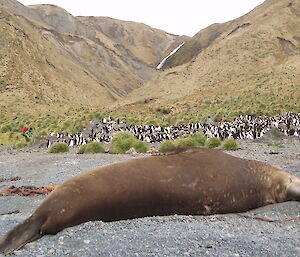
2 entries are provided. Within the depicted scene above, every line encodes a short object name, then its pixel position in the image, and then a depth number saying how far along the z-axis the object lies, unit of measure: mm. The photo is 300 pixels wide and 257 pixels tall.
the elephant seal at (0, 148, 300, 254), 3787
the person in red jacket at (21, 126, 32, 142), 24173
